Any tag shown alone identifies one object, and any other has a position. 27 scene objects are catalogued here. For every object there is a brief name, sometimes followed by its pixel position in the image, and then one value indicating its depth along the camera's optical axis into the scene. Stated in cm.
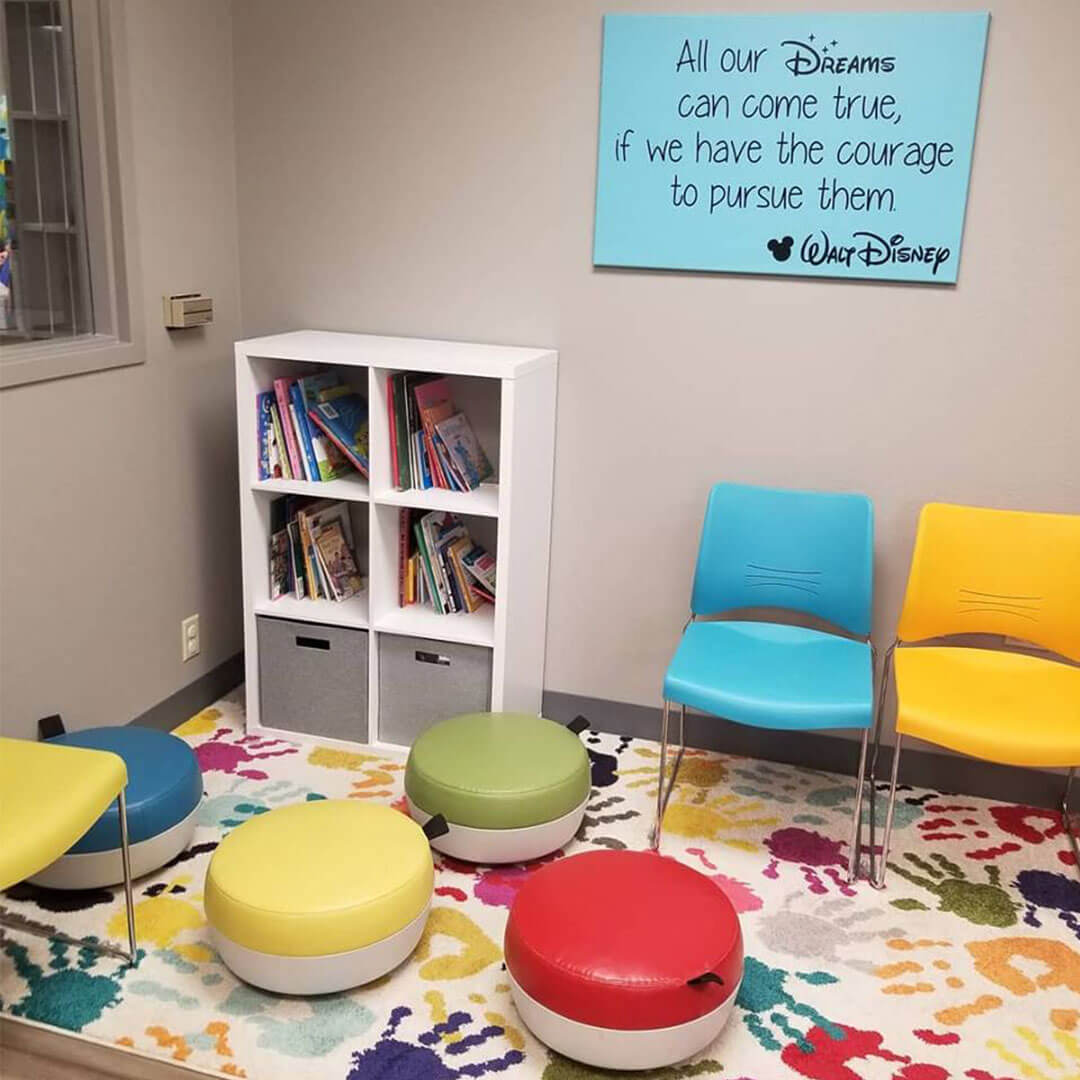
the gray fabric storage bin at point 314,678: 294
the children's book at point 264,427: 287
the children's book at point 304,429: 288
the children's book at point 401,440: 279
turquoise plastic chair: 254
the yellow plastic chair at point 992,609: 246
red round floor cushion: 181
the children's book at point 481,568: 298
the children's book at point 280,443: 289
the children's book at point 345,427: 289
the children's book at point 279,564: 301
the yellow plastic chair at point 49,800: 173
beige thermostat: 286
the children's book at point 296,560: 303
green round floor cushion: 237
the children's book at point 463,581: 295
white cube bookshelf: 270
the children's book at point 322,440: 290
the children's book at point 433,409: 286
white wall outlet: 308
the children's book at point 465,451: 290
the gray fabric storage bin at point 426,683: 285
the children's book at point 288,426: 286
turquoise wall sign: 251
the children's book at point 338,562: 305
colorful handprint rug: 192
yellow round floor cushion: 194
